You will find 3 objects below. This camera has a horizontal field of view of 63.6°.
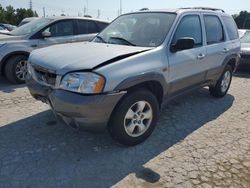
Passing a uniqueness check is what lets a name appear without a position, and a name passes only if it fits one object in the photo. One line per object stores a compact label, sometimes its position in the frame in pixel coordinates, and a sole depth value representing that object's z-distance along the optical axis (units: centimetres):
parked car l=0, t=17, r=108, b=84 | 480
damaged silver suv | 229
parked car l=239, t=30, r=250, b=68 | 654
